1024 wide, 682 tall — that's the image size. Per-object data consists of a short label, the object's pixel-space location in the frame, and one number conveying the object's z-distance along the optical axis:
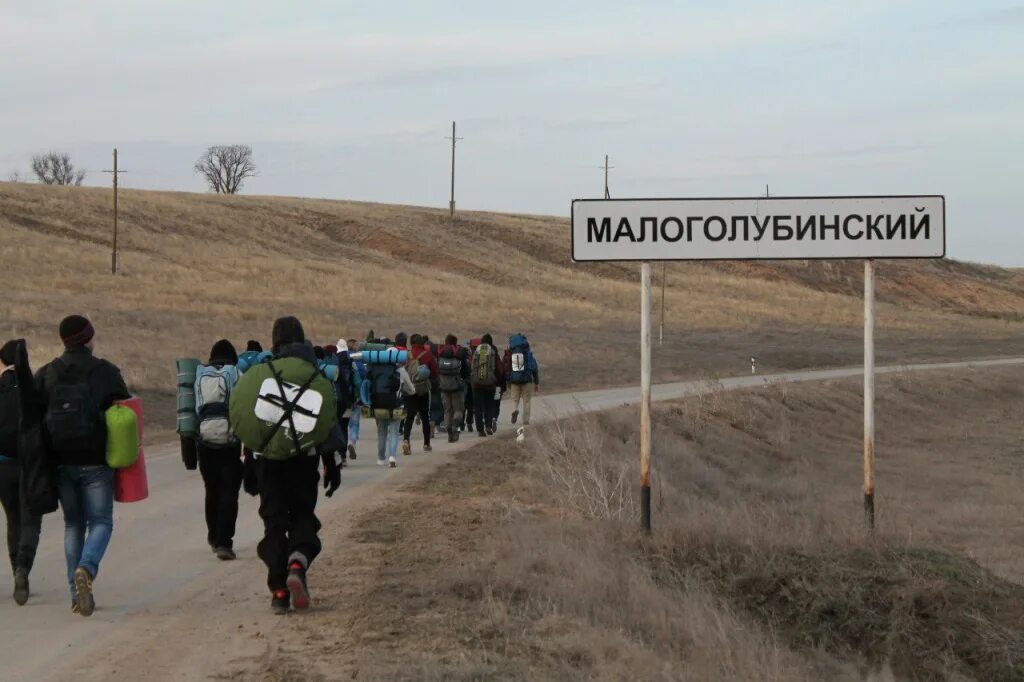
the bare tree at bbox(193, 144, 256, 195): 138.25
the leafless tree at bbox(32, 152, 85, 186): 136.12
